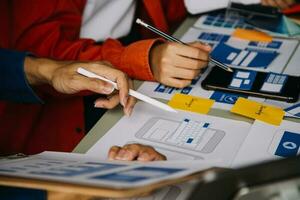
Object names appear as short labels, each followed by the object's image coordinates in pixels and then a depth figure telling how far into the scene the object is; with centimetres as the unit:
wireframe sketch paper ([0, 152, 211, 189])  74
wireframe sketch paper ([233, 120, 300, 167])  94
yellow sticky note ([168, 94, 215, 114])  105
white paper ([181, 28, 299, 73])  117
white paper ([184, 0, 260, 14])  137
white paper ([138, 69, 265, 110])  107
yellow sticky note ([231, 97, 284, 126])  101
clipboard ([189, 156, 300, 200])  63
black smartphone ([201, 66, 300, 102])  107
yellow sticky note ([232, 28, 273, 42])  128
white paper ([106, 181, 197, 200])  89
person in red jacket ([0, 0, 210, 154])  113
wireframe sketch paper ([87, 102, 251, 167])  95
